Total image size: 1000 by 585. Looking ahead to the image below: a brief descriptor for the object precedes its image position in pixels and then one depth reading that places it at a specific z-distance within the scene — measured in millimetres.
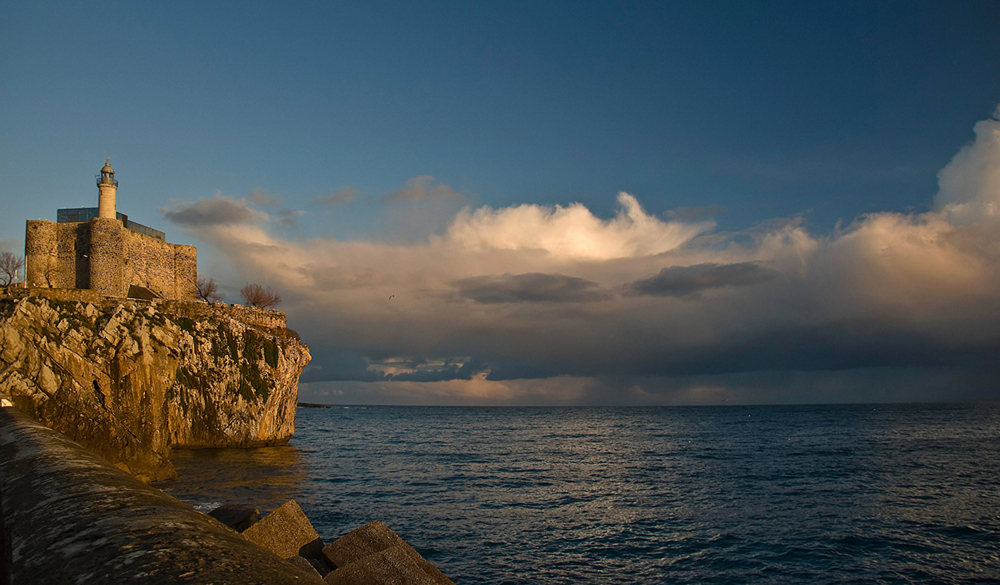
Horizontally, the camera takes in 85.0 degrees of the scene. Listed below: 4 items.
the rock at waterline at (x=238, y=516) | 15516
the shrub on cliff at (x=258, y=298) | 80188
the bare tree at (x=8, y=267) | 56188
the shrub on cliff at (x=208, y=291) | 76631
